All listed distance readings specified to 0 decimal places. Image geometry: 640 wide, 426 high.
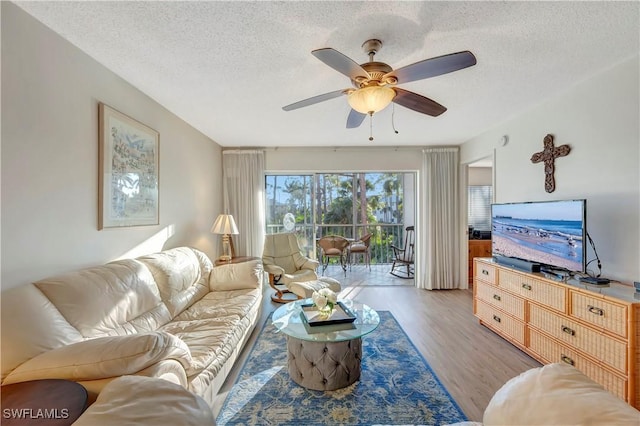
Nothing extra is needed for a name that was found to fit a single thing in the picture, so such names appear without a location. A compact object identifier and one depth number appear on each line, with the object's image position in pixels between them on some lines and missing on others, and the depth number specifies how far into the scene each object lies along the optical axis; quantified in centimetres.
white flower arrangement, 235
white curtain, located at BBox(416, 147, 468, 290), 469
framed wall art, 216
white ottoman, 340
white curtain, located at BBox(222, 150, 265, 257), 475
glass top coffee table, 206
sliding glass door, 536
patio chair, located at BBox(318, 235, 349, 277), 563
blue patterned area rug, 181
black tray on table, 223
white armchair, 410
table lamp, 391
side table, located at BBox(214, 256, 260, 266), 390
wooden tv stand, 178
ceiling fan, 151
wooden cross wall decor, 273
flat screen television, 223
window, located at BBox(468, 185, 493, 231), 625
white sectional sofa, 127
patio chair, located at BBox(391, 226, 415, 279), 563
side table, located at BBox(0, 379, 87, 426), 95
